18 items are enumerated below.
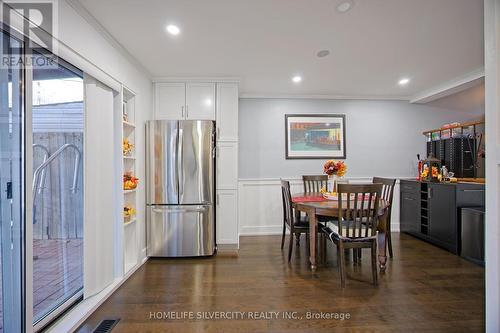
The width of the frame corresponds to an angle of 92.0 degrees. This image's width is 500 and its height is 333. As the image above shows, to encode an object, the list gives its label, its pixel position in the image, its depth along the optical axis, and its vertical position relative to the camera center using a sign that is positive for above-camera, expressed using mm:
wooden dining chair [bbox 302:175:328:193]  3781 -246
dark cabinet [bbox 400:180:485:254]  3156 -634
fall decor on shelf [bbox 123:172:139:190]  2666 -158
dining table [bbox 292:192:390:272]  2529 -526
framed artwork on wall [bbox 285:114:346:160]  4293 +532
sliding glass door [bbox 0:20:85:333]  1434 -123
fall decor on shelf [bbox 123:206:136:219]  2698 -506
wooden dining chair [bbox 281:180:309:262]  2986 -715
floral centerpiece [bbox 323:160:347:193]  3102 -44
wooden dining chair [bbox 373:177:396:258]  2843 -354
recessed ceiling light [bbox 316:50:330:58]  2678 +1271
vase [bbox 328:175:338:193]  3182 -182
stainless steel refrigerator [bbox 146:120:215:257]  3105 -240
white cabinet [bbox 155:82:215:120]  3412 +946
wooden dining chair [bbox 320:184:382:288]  2299 -623
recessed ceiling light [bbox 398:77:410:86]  3566 +1270
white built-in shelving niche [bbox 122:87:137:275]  2789 -295
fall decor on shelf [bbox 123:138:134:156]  2711 +231
